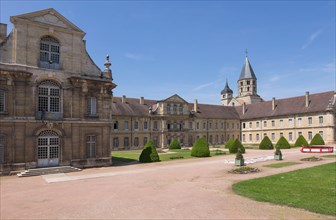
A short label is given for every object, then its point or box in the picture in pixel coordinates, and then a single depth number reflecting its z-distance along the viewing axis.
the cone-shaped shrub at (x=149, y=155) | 24.80
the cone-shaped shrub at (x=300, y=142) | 41.63
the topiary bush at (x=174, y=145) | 42.47
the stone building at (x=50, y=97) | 18.78
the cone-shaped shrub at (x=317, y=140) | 40.56
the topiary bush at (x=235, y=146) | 33.41
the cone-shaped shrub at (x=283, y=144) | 39.41
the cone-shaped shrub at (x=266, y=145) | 38.62
